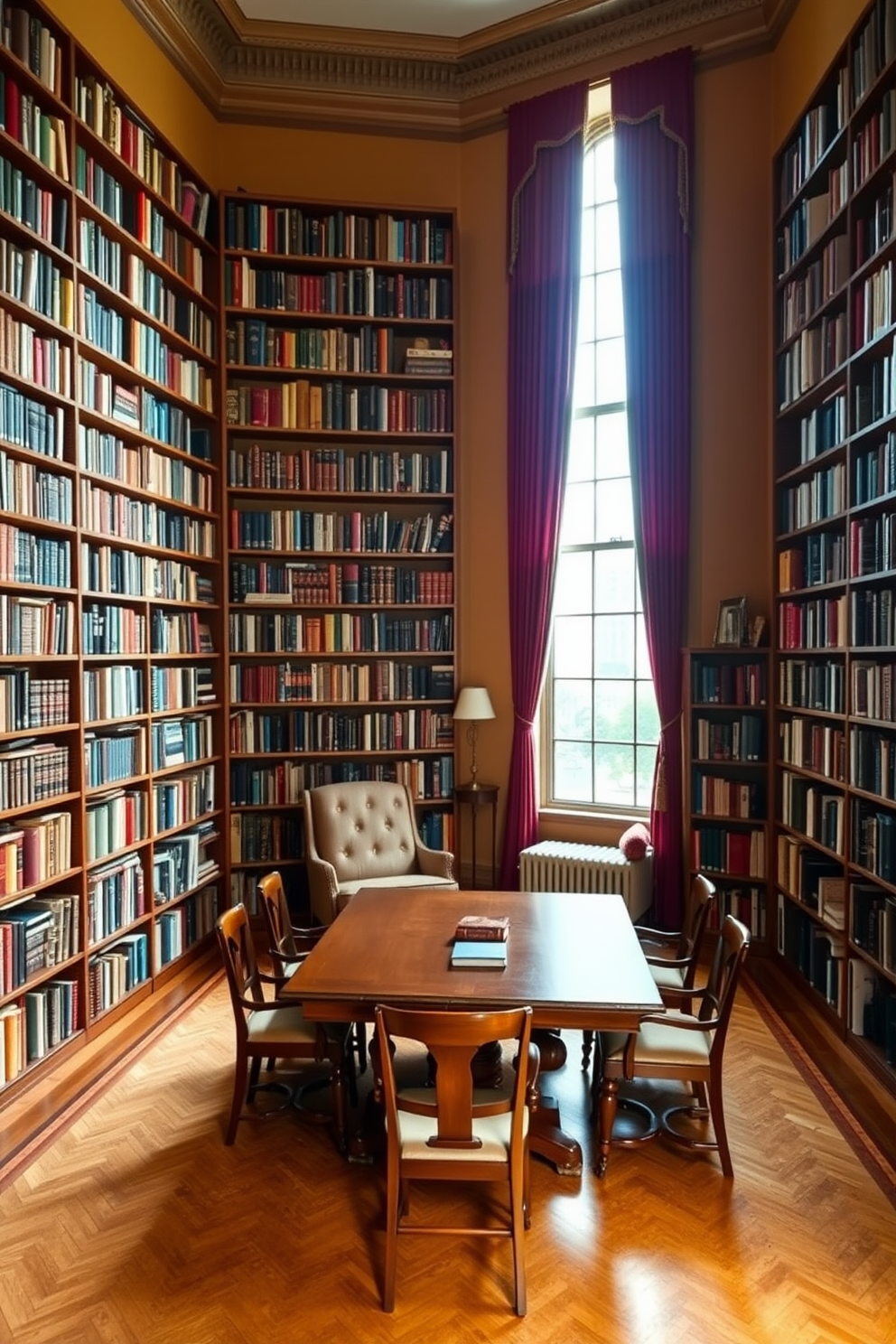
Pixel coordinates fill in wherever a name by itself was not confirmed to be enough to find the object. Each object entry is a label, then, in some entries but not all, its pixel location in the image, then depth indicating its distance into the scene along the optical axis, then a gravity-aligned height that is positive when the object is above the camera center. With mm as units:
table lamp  5223 -288
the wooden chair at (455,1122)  2117 -1247
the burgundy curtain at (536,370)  5277 +1826
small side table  5332 -865
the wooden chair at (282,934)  3281 -1146
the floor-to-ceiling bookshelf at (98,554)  3258 +498
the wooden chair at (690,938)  3258 -1142
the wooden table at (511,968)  2518 -1026
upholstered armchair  4840 -1064
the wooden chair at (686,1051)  2752 -1332
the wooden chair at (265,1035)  2955 -1344
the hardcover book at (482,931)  3051 -989
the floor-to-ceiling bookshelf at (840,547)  3289 +491
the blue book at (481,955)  2795 -1003
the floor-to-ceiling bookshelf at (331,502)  5191 +1024
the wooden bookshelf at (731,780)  4613 -692
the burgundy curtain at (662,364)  4949 +1743
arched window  5379 +434
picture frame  4691 +193
